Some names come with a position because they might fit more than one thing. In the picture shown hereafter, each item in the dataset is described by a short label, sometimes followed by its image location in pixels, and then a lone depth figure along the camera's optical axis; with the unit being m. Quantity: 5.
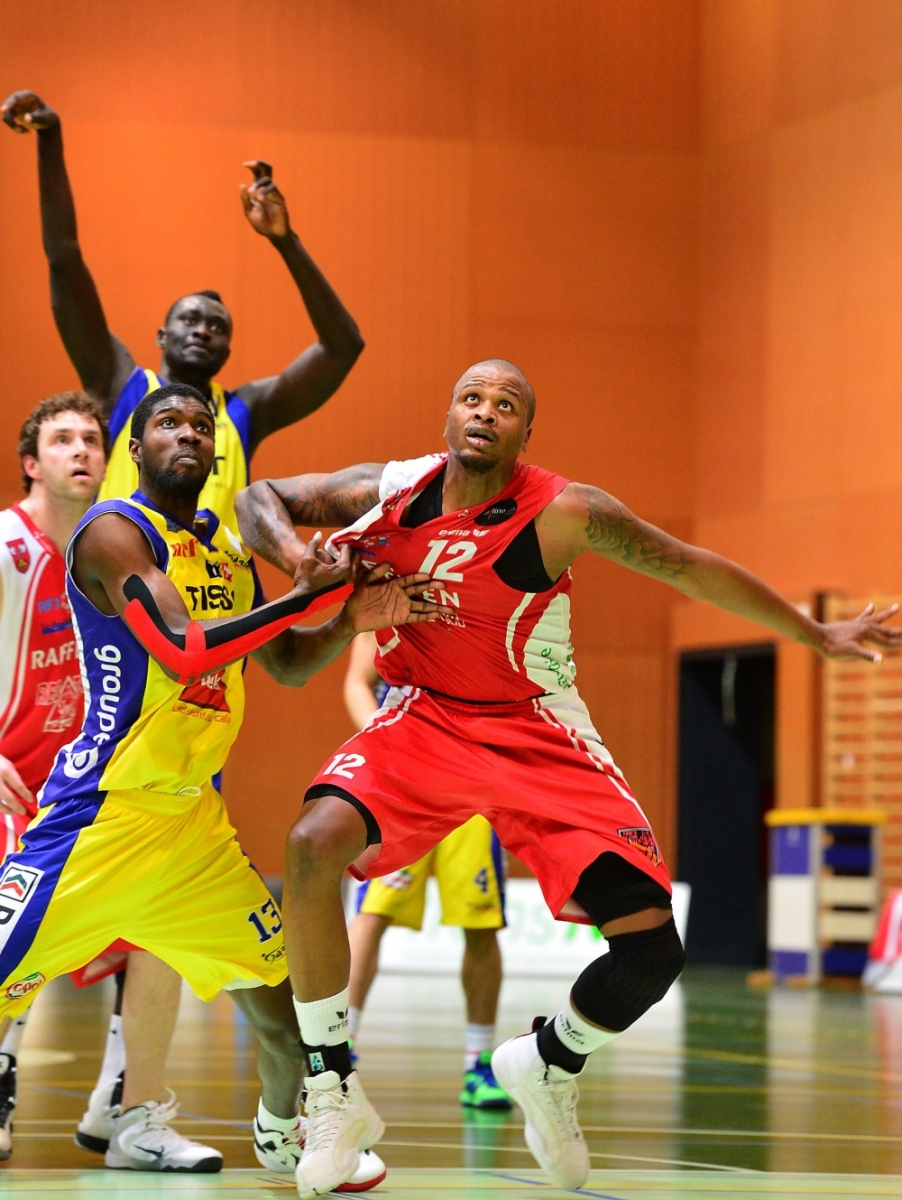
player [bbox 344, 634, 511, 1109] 11.48
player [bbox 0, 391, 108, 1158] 9.03
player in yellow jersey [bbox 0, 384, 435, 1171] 7.21
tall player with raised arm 9.88
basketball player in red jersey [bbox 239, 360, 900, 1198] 7.32
